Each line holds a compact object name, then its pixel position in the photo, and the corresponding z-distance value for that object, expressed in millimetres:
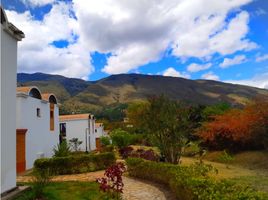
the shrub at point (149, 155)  9982
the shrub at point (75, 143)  22396
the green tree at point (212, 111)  20108
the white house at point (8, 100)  5206
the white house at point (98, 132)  28023
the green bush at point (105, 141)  25489
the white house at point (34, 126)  11436
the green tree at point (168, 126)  9229
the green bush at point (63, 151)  12173
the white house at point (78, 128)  23643
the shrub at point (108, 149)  18659
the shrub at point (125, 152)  13590
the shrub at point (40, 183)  5336
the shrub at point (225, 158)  14881
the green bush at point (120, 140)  20707
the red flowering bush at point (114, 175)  4672
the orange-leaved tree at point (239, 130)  13625
